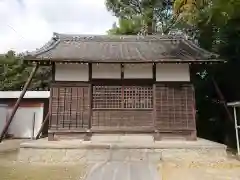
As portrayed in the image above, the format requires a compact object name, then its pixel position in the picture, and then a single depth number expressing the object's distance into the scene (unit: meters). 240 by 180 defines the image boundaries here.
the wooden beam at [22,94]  6.68
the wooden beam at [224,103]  7.06
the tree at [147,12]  14.35
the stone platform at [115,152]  5.96
